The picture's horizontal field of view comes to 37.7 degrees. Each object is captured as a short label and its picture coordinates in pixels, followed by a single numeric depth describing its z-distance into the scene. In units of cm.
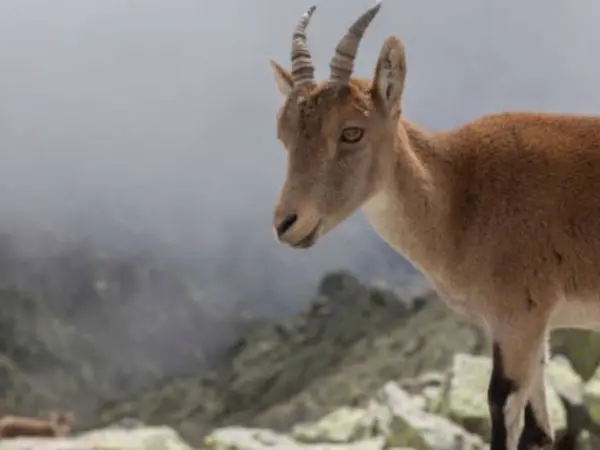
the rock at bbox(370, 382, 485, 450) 668
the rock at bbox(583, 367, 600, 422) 712
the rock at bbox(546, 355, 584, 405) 739
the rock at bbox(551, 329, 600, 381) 848
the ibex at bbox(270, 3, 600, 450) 394
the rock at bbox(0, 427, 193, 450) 672
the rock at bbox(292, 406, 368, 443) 809
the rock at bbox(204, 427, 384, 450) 709
